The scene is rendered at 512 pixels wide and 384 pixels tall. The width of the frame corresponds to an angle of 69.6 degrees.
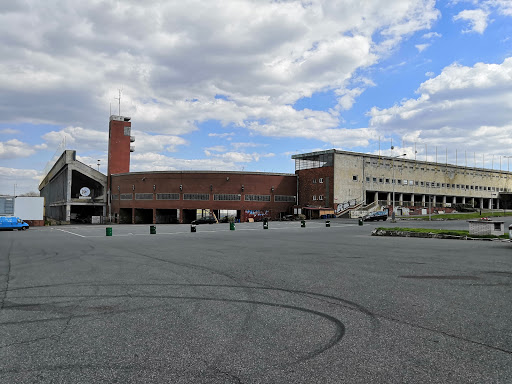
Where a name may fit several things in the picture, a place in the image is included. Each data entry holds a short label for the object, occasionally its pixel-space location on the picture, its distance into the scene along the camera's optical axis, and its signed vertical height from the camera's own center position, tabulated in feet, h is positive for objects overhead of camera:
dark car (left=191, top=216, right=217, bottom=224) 189.26 -8.12
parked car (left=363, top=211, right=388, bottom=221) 183.11 -5.54
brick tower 281.29 +45.11
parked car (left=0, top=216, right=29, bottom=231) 141.38 -8.27
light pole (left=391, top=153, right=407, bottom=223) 256.93 +31.16
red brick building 232.94 +5.88
